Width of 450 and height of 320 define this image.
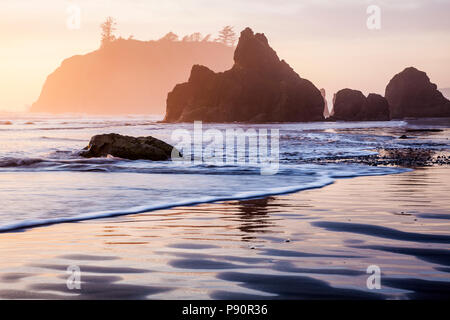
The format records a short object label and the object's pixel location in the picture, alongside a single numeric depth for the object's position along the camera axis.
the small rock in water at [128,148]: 15.81
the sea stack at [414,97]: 145.88
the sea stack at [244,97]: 101.69
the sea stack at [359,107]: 108.56
